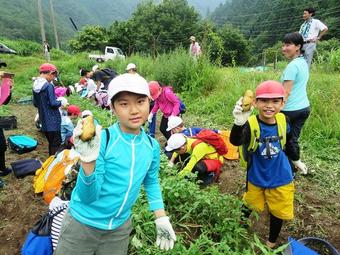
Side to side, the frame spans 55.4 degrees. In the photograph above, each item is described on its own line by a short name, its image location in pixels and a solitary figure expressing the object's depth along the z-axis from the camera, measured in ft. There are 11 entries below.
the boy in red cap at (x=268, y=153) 8.45
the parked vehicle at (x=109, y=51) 86.31
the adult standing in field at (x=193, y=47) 35.08
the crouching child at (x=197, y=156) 13.33
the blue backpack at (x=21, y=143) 18.42
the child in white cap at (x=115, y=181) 5.36
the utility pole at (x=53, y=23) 97.86
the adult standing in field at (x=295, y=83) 11.39
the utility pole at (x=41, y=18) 74.21
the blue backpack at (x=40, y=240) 8.01
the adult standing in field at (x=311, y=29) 22.04
